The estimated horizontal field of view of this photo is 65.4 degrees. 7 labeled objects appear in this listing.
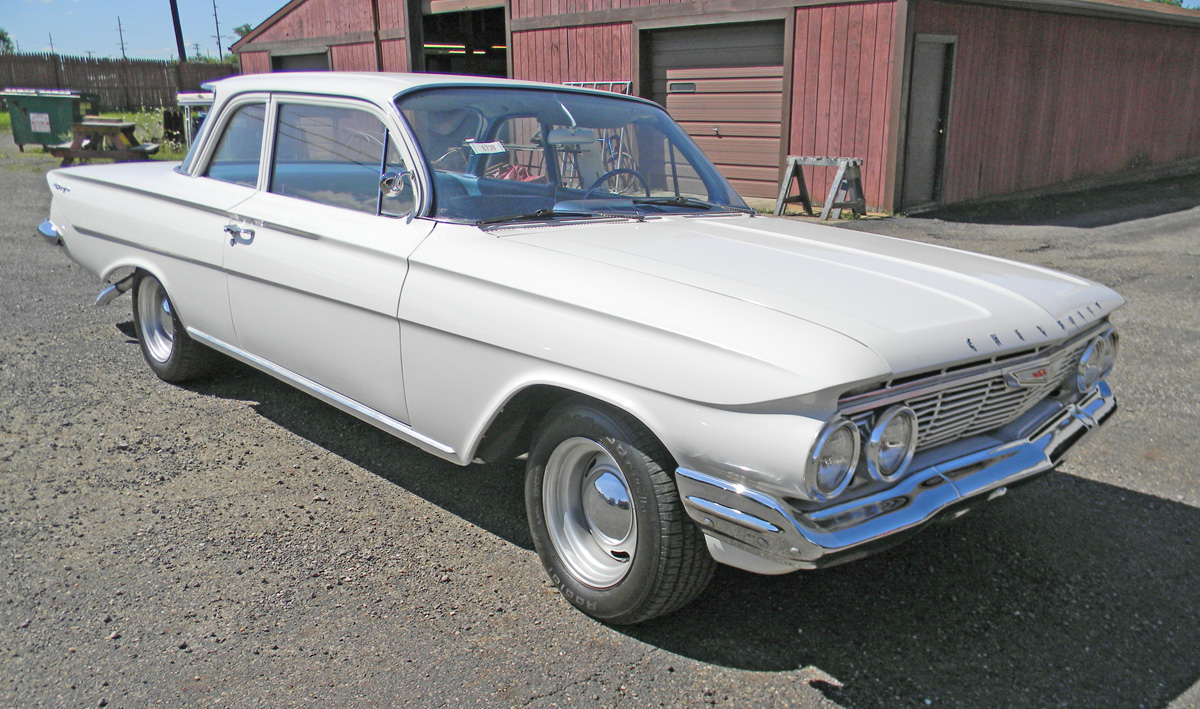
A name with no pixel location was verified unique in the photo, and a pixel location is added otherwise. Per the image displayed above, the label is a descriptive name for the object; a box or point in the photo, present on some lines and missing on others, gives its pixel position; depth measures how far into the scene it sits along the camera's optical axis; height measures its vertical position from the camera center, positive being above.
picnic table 16.89 -0.89
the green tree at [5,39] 94.78 +5.74
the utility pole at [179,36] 31.66 +1.90
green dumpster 18.67 -0.39
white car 2.37 -0.68
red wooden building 11.42 +0.15
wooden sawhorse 11.04 -1.18
